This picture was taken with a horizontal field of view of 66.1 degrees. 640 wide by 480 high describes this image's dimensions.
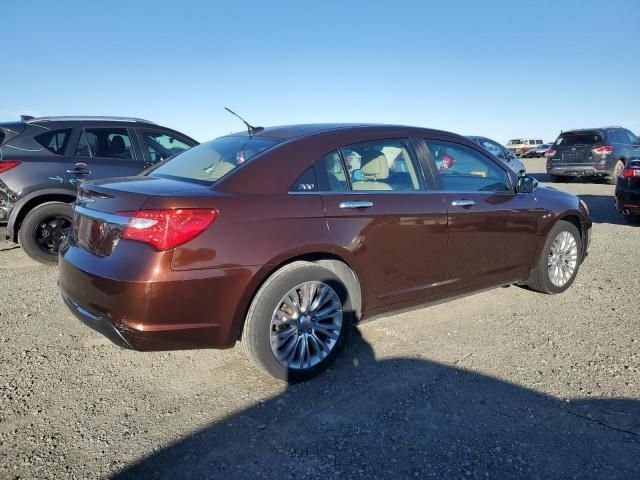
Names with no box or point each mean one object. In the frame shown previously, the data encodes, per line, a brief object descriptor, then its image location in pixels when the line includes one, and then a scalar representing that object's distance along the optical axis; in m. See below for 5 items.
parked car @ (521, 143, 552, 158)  42.22
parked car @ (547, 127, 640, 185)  14.57
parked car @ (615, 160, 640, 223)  8.11
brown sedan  2.69
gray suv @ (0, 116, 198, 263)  5.64
